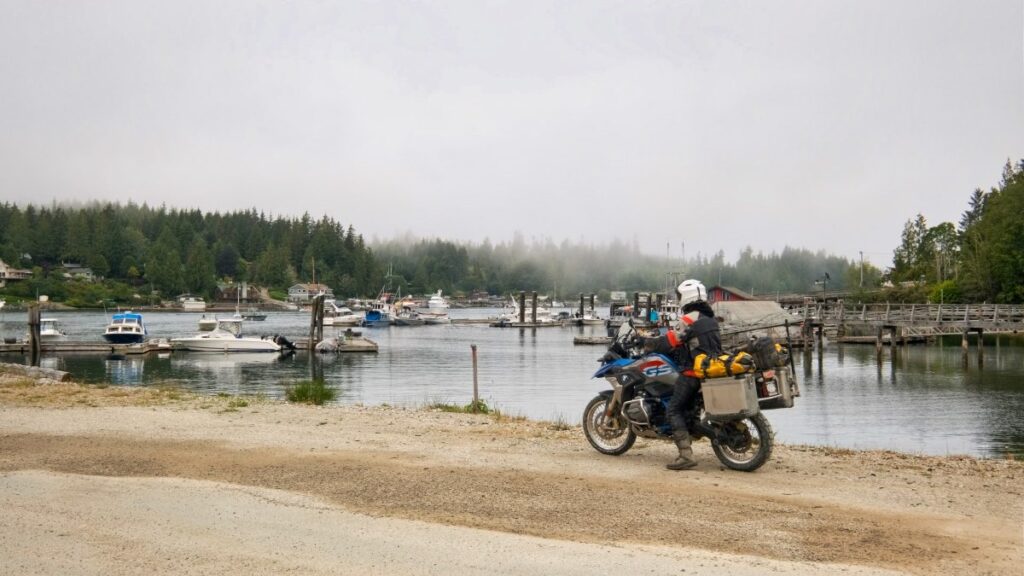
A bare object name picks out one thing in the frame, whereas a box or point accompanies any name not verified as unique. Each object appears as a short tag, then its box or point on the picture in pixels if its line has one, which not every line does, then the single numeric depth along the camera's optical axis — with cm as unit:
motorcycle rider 904
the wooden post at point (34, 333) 5106
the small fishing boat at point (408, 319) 12248
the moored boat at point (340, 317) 11549
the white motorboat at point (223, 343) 5969
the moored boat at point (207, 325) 6810
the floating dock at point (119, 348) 5472
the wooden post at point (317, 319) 5994
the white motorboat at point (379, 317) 12119
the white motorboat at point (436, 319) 12606
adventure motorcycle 881
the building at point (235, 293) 18762
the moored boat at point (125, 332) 5997
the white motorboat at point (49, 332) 6475
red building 9900
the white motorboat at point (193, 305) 17138
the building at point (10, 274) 17762
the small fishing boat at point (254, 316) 13738
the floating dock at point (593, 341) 7581
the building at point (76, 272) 18750
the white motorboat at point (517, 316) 11721
